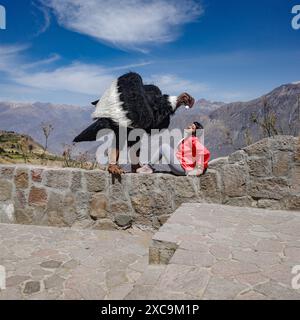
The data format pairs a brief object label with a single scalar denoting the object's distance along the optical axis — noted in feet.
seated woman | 16.05
